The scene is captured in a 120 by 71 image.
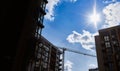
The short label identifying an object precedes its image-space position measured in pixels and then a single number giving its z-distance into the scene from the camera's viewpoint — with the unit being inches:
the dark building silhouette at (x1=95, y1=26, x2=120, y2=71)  838.8
